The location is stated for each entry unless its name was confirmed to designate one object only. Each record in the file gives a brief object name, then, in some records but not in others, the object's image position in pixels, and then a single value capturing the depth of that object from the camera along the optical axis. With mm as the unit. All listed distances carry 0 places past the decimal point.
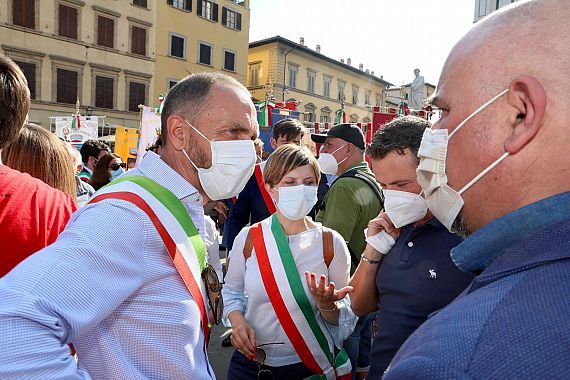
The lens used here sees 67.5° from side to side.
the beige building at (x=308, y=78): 36500
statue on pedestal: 13398
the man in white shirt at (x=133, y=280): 994
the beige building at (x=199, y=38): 29266
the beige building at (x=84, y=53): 23172
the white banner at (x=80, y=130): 12750
